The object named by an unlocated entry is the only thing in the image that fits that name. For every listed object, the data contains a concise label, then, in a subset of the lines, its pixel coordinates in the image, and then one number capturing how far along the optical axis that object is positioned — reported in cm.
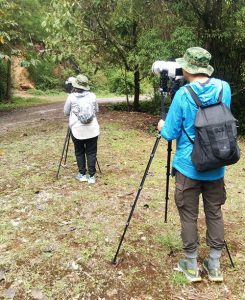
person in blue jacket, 241
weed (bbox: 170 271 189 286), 268
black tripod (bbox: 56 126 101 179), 473
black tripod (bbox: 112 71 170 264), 286
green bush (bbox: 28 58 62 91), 2288
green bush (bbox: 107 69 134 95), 1375
